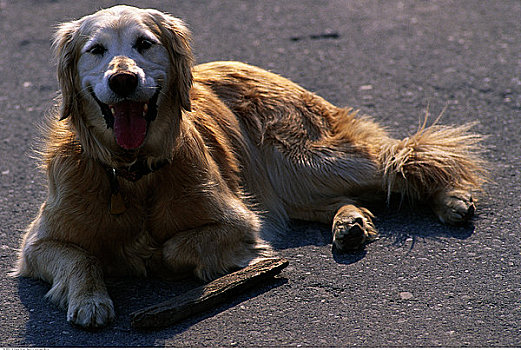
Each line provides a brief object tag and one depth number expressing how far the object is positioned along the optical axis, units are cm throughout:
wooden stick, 765
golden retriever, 812
